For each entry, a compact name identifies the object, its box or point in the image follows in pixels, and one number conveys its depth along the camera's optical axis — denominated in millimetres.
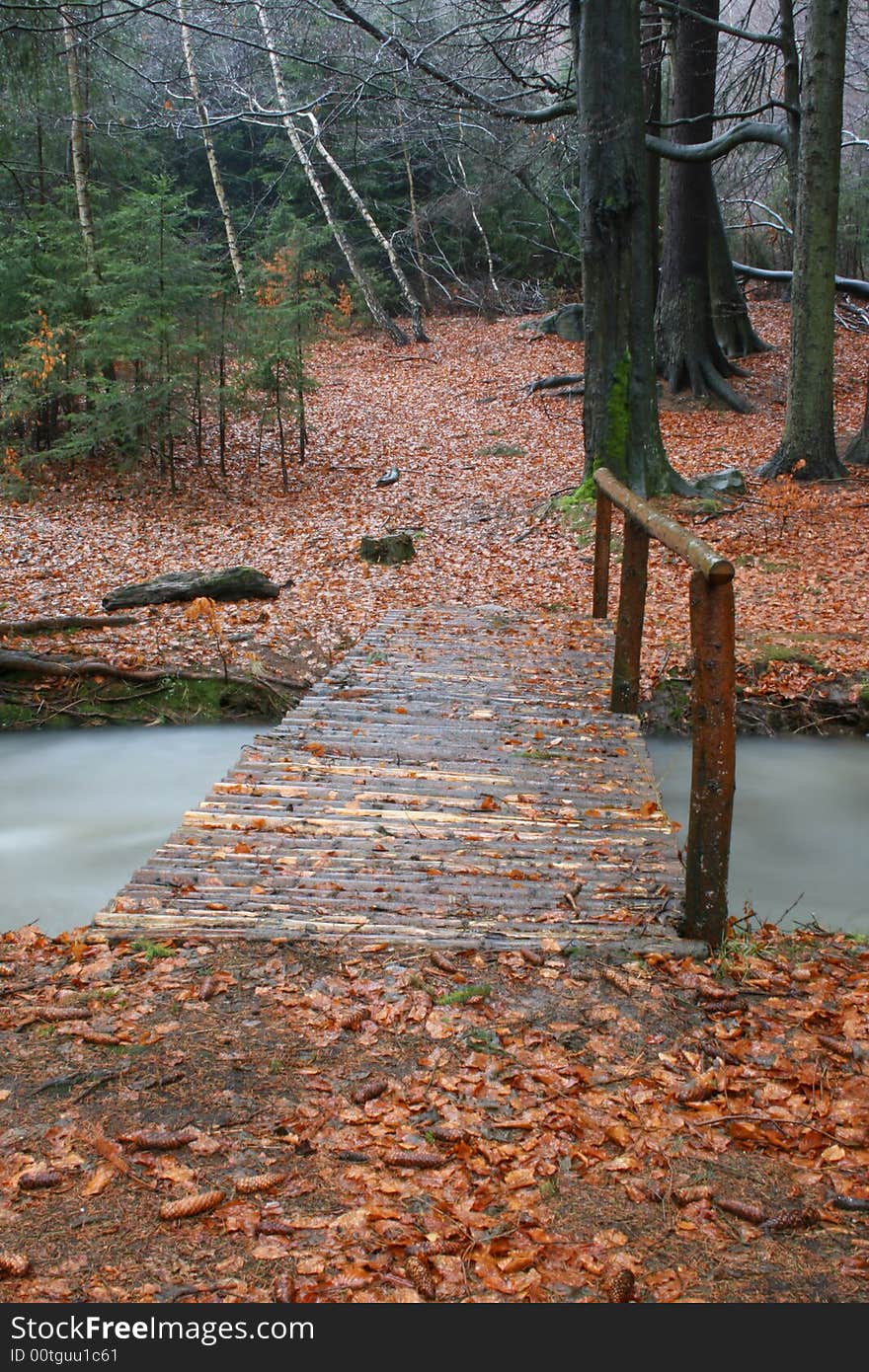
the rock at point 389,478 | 16531
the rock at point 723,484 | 13133
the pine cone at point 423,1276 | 2334
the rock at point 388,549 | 12648
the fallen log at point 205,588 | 11047
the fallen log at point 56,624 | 9906
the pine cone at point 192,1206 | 2545
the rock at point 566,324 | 25281
